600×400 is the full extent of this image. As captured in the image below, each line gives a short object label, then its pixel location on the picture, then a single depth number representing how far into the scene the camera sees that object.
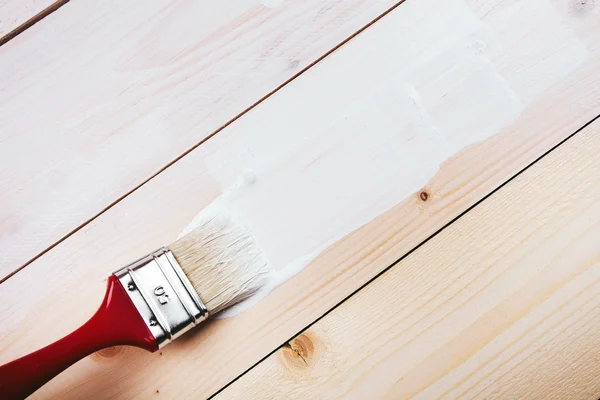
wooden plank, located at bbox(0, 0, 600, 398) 0.61
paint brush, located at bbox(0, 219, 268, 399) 0.52
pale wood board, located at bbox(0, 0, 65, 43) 0.65
